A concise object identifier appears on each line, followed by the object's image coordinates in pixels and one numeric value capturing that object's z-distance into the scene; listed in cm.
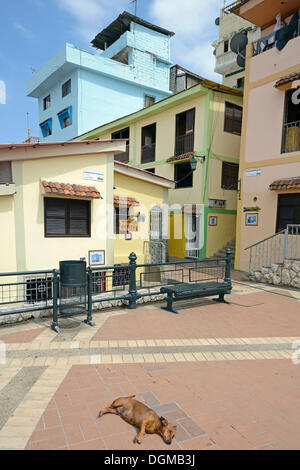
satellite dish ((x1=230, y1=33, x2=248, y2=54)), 1353
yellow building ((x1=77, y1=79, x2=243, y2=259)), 1467
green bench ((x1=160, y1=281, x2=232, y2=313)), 649
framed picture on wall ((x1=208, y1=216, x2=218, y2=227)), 1496
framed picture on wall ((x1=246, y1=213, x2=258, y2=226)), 1206
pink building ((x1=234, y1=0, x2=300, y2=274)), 1072
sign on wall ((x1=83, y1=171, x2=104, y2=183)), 867
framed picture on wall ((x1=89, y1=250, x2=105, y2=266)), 901
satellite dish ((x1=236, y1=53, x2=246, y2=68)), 1402
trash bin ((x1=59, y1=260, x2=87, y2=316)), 530
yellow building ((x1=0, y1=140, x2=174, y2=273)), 742
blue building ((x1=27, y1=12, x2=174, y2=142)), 2188
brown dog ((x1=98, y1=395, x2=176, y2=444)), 265
